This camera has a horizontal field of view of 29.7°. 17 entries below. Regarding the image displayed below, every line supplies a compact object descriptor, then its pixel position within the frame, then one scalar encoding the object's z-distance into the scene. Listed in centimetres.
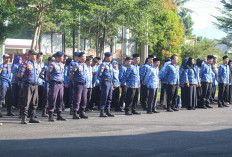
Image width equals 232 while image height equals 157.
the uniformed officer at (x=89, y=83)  1547
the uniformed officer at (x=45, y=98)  1405
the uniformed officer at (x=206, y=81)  1767
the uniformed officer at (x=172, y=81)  1617
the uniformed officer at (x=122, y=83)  1595
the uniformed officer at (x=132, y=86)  1490
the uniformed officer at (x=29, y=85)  1210
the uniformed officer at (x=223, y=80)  1831
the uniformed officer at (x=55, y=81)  1265
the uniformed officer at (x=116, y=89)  1575
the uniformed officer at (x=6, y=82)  1426
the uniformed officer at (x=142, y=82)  1650
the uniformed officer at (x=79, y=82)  1330
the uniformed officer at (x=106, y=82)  1404
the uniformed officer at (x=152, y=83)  1537
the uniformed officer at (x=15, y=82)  1485
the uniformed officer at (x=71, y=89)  1468
